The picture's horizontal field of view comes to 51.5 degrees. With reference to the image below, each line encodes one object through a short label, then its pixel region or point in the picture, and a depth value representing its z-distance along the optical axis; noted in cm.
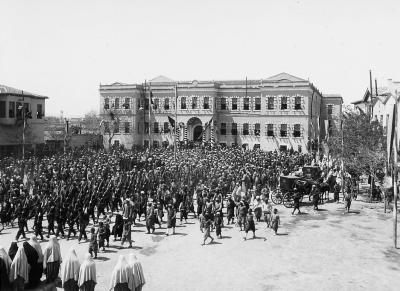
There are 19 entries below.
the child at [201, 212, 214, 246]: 1711
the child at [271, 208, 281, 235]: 1858
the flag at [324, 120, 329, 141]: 4044
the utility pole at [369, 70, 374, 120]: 4362
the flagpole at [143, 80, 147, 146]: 6057
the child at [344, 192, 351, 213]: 2322
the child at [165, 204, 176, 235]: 1858
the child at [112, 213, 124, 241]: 1723
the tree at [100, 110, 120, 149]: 5894
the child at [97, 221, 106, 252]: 1595
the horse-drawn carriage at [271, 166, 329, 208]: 2497
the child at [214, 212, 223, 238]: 1808
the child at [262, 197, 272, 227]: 2024
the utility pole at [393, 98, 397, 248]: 1705
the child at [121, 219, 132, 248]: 1651
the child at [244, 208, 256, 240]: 1756
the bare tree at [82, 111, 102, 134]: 7790
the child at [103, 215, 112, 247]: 1614
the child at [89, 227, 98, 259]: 1501
